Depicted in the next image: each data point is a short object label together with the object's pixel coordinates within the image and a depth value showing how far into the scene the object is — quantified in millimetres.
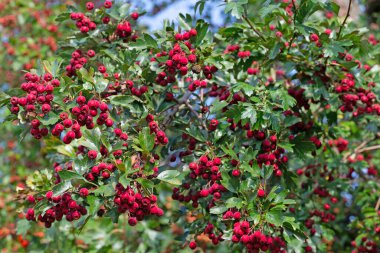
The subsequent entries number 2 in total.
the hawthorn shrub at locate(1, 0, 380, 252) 2529
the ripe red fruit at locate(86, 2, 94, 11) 3271
